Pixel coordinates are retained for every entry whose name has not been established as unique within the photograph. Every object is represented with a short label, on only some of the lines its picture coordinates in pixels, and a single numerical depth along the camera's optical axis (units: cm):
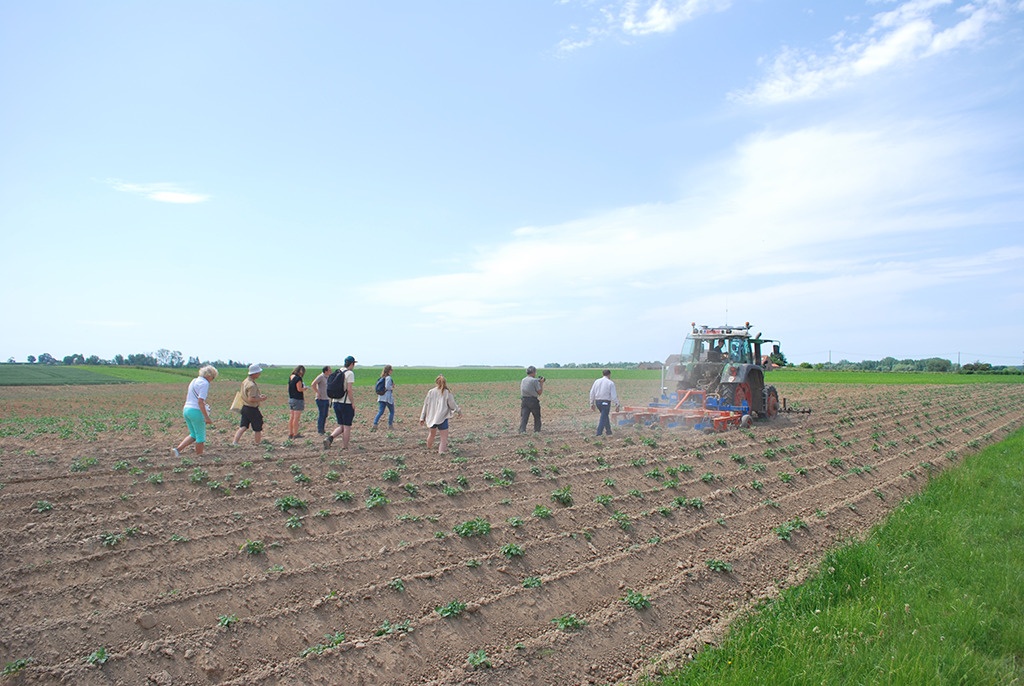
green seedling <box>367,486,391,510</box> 820
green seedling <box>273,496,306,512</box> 795
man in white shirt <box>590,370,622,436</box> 1527
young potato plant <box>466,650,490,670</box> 493
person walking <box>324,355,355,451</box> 1232
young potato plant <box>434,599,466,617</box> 560
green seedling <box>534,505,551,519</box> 810
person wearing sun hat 1237
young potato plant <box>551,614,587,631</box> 552
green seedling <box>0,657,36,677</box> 449
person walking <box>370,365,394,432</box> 1661
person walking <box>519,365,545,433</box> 1538
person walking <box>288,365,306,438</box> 1419
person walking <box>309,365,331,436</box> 1430
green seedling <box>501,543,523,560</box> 691
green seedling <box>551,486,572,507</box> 884
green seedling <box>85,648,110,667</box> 464
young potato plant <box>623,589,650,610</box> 595
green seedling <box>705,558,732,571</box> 693
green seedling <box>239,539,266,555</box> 659
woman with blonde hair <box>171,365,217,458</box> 1048
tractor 1683
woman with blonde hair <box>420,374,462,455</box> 1195
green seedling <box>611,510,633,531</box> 802
